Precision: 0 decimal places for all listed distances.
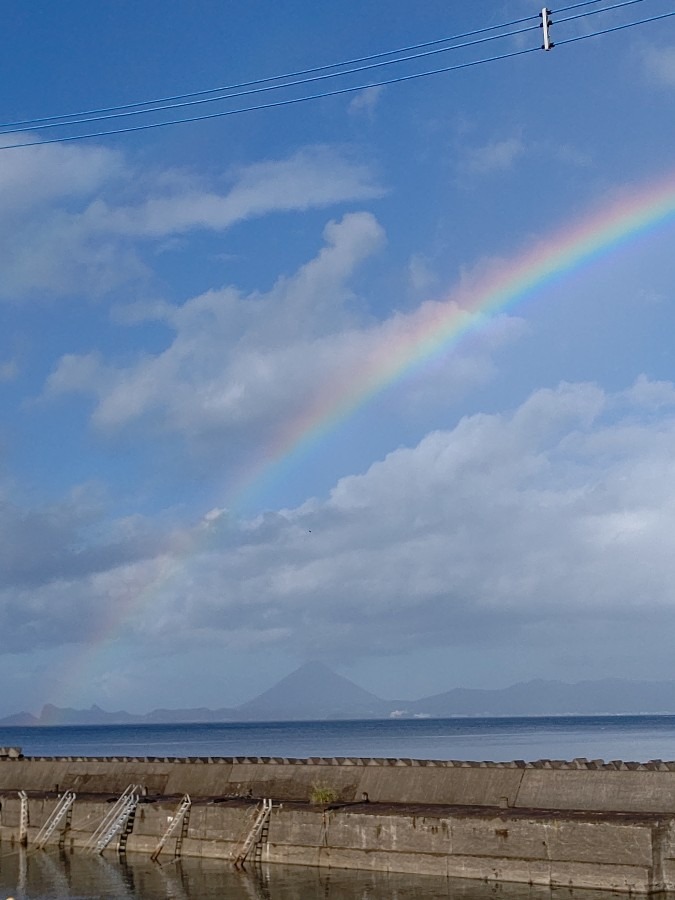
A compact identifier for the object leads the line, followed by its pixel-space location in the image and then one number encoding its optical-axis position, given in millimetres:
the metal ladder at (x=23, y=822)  50000
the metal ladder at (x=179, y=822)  44125
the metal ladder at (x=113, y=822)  46406
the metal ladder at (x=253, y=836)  41156
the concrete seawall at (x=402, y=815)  33125
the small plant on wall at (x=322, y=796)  43234
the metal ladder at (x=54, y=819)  48781
